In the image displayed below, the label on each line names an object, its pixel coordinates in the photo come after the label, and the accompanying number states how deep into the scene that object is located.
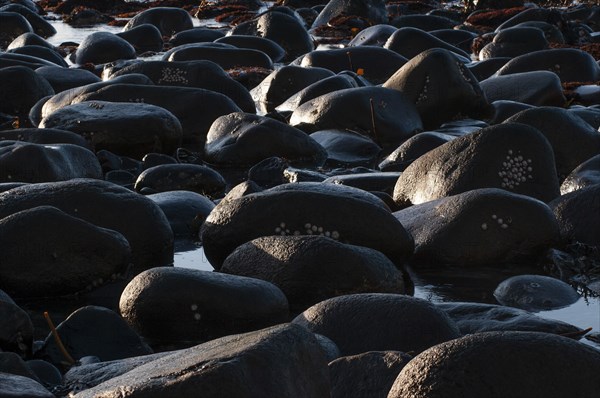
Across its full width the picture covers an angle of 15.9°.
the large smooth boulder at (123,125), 17.52
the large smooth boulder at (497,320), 9.46
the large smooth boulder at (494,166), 13.69
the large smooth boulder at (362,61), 25.42
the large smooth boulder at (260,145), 17.25
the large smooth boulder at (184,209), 13.43
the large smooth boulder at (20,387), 6.77
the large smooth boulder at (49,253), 10.80
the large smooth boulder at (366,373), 7.61
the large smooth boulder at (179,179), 15.25
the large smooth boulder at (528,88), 20.95
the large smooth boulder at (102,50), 28.93
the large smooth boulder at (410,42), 27.77
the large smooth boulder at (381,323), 8.87
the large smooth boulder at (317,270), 10.55
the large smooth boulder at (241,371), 6.43
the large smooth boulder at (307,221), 11.73
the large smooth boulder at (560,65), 23.47
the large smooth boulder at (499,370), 6.91
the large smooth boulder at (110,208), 11.98
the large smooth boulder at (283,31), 31.79
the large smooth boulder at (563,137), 16.08
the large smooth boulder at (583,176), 14.23
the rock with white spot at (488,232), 12.06
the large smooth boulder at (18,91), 21.18
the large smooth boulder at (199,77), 22.05
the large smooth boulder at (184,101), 19.58
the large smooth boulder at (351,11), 38.20
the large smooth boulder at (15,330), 9.00
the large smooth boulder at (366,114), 18.73
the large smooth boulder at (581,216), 12.61
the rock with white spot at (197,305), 9.63
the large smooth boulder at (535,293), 10.80
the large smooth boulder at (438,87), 19.80
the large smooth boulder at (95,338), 9.16
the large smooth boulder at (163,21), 36.35
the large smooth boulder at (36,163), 14.53
